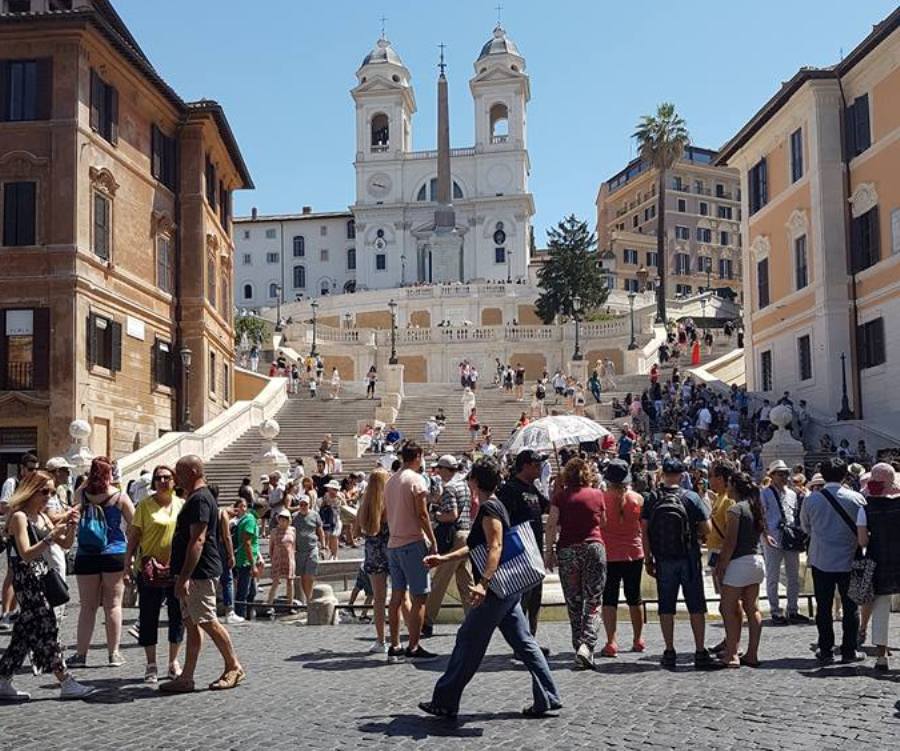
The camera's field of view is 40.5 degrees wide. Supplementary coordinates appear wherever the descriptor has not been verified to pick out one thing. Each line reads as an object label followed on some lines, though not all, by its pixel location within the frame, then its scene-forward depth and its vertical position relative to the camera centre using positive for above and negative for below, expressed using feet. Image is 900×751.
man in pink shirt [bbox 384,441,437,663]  33.17 -0.64
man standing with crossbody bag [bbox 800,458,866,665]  32.45 -1.24
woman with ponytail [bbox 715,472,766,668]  31.63 -1.85
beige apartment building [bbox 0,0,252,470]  92.79 +22.54
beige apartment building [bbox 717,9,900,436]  101.30 +24.55
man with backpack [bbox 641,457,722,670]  31.73 -1.35
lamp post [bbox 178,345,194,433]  108.68 +10.83
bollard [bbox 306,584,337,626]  44.21 -3.52
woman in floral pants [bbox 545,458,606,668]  31.71 -1.10
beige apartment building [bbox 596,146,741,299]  358.02 +83.72
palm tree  248.52 +74.72
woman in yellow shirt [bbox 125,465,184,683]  30.30 -1.15
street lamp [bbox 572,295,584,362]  184.19 +28.68
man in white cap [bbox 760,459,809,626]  41.39 -1.36
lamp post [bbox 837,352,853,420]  103.55 +7.87
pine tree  242.78 +45.27
